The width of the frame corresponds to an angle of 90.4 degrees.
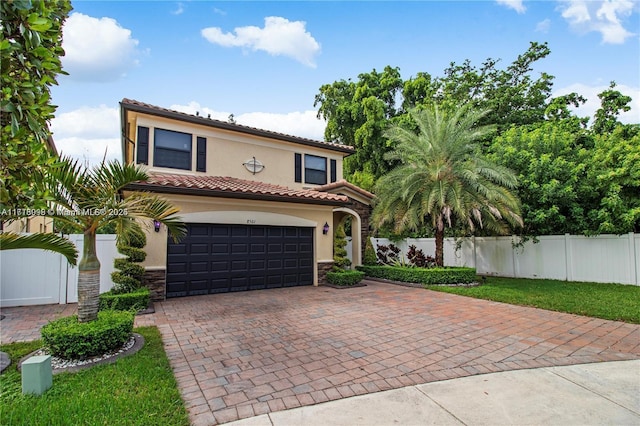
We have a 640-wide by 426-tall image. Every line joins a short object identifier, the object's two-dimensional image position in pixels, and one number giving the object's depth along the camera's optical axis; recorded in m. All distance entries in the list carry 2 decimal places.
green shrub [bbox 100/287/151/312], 7.63
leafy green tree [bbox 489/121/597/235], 12.23
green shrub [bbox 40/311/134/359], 4.56
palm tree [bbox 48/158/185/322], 4.91
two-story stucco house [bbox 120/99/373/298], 9.84
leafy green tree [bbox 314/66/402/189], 23.73
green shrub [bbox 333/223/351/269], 13.04
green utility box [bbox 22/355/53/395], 3.66
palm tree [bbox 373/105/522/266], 12.05
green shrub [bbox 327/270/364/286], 12.09
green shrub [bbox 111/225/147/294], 8.36
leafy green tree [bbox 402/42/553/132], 21.84
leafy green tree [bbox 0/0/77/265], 2.52
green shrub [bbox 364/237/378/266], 15.35
